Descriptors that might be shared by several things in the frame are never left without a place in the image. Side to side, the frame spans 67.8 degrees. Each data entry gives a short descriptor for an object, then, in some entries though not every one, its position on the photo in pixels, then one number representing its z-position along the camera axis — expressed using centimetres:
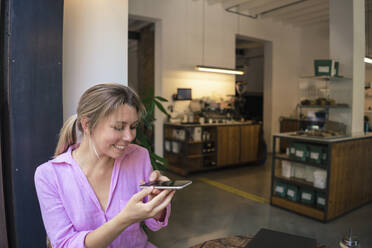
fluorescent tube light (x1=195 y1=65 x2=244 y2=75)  661
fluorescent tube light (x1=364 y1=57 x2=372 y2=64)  470
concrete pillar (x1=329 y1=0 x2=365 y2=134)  435
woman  120
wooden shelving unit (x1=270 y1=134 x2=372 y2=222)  366
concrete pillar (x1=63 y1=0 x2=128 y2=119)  197
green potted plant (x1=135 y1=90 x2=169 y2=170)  243
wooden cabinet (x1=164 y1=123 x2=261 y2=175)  620
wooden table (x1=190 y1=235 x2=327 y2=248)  185
